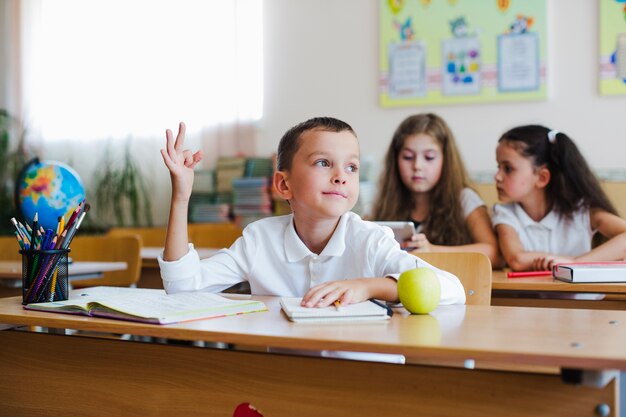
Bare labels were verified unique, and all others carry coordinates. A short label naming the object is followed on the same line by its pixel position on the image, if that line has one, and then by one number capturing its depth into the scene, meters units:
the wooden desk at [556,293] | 1.91
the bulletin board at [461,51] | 3.88
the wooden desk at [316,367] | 1.00
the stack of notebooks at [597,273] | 1.94
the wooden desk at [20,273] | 2.59
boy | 1.57
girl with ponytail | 2.74
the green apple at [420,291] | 1.26
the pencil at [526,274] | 2.17
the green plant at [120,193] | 4.77
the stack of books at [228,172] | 4.39
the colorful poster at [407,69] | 4.12
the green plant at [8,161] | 4.82
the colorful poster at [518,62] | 3.87
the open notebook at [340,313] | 1.17
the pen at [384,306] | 1.22
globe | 3.67
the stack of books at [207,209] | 4.38
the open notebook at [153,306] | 1.22
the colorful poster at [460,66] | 3.98
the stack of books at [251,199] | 4.23
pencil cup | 1.46
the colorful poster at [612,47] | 3.69
